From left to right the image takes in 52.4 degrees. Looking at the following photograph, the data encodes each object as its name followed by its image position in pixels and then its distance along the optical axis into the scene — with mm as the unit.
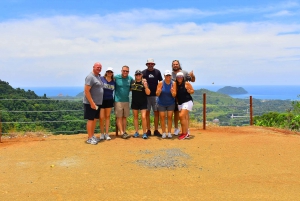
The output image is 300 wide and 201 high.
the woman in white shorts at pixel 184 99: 7672
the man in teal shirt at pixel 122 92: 7578
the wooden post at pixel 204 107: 9583
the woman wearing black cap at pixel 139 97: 7504
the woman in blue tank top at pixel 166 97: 7577
